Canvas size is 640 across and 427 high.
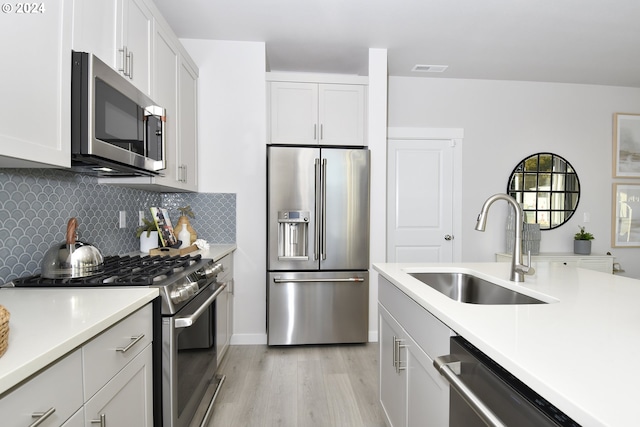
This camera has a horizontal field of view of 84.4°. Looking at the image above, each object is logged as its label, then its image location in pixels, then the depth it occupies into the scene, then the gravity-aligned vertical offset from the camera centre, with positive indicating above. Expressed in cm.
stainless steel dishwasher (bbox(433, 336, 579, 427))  67 -41
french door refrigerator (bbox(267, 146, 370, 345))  303 -28
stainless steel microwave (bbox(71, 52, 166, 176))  135 +38
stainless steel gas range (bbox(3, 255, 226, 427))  144 -50
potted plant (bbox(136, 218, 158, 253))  257 -21
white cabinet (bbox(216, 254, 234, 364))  248 -78
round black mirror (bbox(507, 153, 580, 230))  409 +29
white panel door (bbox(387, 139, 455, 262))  396 +11
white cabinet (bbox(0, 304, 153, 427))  74 -47
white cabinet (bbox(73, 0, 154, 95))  144 +83
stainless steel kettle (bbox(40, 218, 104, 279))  150 -23
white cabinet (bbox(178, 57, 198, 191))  273 +69
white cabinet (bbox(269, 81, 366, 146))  329 +93
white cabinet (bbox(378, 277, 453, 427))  115 -60
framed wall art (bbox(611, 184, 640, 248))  421 -2
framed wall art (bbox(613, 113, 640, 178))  422 +83
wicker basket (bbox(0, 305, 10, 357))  72 -25
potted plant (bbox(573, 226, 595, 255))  396 -33
